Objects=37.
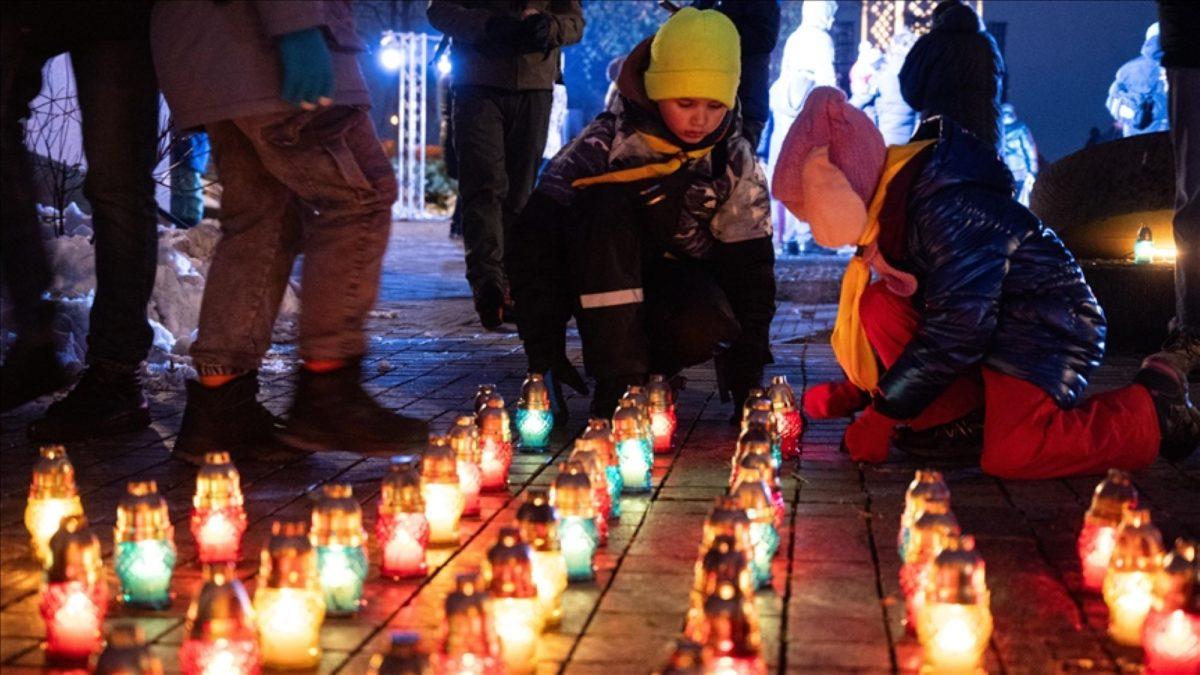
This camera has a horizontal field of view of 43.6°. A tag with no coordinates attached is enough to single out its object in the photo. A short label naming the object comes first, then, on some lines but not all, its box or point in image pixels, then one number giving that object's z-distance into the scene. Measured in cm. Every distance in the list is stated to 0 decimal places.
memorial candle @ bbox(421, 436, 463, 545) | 382
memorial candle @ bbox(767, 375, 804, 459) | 504
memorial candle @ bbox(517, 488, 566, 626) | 313
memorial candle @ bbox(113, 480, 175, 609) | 328
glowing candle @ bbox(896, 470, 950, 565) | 344
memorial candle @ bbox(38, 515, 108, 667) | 293
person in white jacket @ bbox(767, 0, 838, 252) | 1709
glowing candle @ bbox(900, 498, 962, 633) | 311
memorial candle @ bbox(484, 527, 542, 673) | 283
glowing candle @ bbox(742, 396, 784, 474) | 429
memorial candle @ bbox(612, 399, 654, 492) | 445
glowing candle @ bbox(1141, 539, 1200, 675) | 282
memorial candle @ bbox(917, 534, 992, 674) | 284
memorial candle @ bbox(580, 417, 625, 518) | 407
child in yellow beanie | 554
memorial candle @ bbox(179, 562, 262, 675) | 257
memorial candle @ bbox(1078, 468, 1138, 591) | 343
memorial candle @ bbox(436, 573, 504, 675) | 245
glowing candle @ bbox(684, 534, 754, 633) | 264
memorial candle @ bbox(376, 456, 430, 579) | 355
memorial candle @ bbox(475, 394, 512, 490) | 451
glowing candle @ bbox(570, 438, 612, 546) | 374
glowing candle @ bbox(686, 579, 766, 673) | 246
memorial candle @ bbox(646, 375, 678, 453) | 514
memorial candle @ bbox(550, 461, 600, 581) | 349
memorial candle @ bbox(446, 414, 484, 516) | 418
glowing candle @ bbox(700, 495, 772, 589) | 304
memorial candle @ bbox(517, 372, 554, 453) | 521
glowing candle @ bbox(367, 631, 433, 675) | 220
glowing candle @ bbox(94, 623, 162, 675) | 218
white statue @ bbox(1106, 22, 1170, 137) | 1717
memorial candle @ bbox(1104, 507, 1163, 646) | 305
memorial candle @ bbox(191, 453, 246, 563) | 367
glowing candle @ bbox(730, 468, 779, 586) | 344
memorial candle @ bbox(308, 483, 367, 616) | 321
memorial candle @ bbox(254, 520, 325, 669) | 289
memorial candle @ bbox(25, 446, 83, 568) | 367
